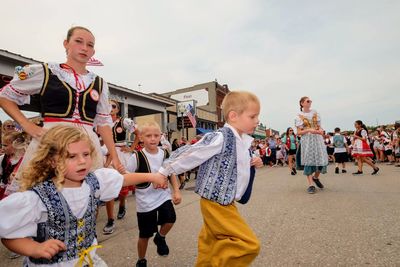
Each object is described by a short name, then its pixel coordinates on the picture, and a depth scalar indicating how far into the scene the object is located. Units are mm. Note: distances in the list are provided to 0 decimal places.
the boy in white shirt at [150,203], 2855
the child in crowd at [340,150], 11495
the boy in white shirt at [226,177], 2047
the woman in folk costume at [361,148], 10156
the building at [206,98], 37469
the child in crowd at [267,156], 18531
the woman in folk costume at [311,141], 6496
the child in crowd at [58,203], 1434
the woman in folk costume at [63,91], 2311
